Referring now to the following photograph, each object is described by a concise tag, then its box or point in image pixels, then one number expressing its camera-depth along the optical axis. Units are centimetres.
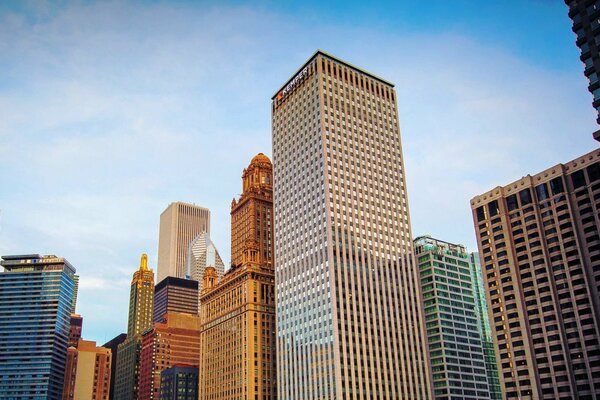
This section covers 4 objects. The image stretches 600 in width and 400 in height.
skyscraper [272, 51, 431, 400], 16400
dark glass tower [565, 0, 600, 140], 10944
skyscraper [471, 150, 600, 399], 16950
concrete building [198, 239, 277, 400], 19500
